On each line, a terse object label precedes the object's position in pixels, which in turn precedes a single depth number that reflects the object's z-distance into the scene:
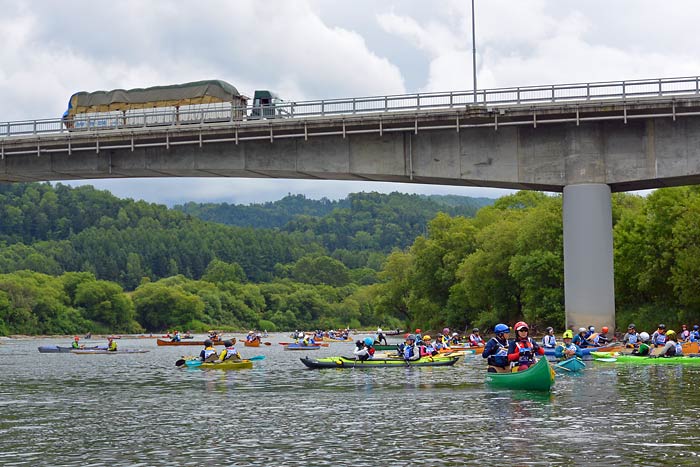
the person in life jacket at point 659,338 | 50.03
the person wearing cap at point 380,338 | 70.88
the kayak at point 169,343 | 102.96
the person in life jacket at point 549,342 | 49.79
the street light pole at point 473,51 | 56.16
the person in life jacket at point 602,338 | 49.06
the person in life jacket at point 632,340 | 50.21
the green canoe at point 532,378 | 30.27
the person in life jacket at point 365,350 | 44.94
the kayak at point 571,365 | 41.06
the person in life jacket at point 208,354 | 49.53
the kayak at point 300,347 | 86.00
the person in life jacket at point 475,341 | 65.12
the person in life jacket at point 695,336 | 49.94
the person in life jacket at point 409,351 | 45.00
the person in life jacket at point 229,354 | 49.44
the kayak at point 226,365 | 48.62
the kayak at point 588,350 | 47.41
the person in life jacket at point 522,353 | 31.70
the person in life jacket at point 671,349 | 45.22
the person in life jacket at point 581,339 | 48.47
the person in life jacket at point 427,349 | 48.12
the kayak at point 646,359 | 44.44
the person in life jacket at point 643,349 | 46.34
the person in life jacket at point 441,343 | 56.65
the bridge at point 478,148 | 50.16
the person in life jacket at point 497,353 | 32.74
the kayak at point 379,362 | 44.94
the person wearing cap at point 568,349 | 43.91
